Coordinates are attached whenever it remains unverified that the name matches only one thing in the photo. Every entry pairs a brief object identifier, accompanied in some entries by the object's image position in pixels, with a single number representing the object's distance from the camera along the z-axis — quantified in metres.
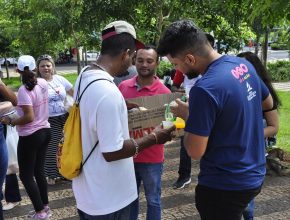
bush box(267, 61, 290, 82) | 18.42
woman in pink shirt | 4.17
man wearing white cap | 2.20
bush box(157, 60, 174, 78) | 20.89
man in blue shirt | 2.09
